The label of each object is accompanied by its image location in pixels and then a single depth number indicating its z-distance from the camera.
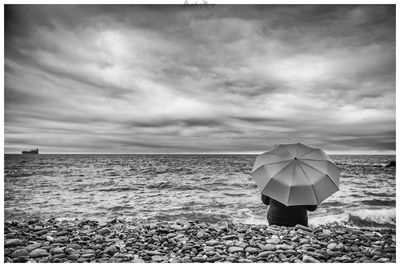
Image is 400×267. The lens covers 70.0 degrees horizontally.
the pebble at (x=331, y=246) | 6.05
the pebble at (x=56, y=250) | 5.94
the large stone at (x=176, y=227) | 7.96
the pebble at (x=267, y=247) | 6.07
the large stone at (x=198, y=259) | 5.53
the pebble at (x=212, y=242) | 6.52
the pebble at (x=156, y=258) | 5.55
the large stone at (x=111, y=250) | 6.02
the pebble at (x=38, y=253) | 5.76
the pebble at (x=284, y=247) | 6.08
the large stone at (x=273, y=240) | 6.47
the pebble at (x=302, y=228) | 7.35
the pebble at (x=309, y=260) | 5.39
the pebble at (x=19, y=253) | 5.72
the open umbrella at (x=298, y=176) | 6.80
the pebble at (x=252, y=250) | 5.95
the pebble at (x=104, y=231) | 8.10
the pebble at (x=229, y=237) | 6.98
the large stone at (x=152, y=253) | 5.91
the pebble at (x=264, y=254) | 5.74
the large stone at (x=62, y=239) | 6.90
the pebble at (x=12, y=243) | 6.51
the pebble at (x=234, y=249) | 6.02
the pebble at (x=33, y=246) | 6.13
